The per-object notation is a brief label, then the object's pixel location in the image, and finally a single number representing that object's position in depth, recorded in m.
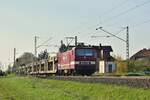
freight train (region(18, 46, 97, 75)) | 44.34
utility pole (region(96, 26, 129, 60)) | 62.11
